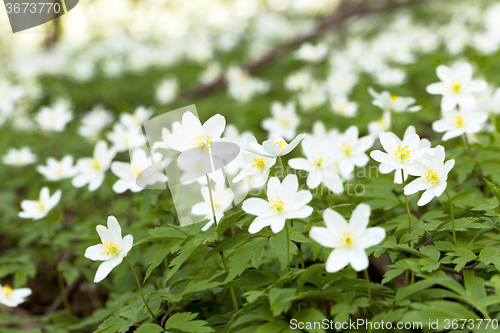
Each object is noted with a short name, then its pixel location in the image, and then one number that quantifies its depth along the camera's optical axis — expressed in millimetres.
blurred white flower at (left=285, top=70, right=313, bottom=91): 5160
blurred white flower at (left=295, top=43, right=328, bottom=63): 4927
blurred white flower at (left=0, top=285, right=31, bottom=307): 2209
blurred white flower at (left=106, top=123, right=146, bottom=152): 2676
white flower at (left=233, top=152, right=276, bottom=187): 1733
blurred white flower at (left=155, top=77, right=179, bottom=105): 6230
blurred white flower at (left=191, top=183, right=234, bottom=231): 1854
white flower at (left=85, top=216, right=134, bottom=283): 1678
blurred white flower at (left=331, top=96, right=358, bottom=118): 3832
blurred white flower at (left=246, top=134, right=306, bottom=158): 1573
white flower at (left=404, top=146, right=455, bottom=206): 1558
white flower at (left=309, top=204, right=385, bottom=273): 1263
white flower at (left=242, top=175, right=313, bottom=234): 1472
